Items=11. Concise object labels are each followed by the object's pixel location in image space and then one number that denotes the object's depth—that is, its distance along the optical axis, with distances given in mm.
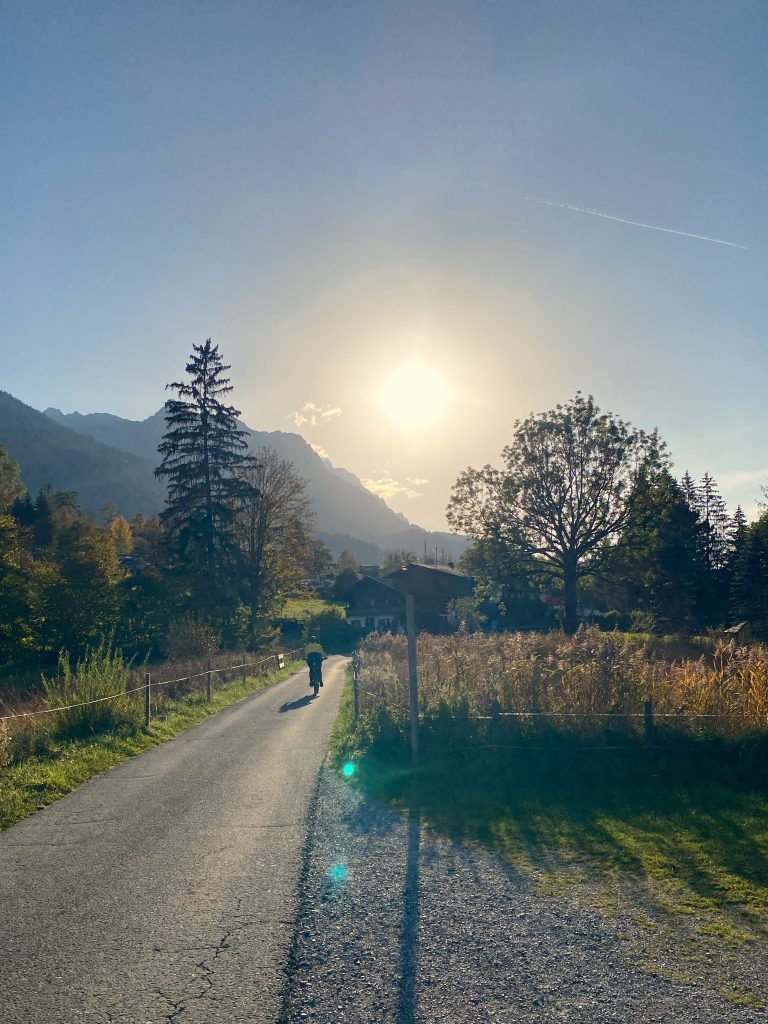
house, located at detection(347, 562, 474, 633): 65750
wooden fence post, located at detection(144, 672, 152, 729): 16744
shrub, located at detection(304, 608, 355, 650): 62031
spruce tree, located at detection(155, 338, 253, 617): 43688
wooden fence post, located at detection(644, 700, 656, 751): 10406
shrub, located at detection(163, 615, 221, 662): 31844
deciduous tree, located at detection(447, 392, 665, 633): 37062
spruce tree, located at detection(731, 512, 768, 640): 37969
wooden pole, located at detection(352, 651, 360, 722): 16013
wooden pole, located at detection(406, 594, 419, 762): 10695
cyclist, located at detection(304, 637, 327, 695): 26000
